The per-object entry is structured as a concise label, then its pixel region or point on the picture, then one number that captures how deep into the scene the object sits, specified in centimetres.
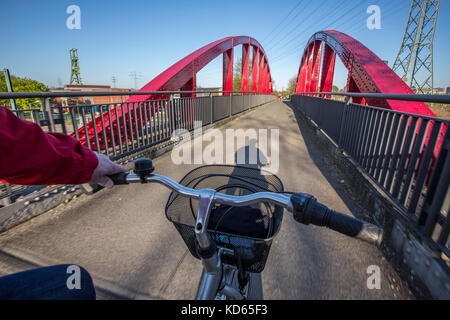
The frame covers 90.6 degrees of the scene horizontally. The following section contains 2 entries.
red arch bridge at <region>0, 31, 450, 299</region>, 157
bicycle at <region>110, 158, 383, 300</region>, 70
